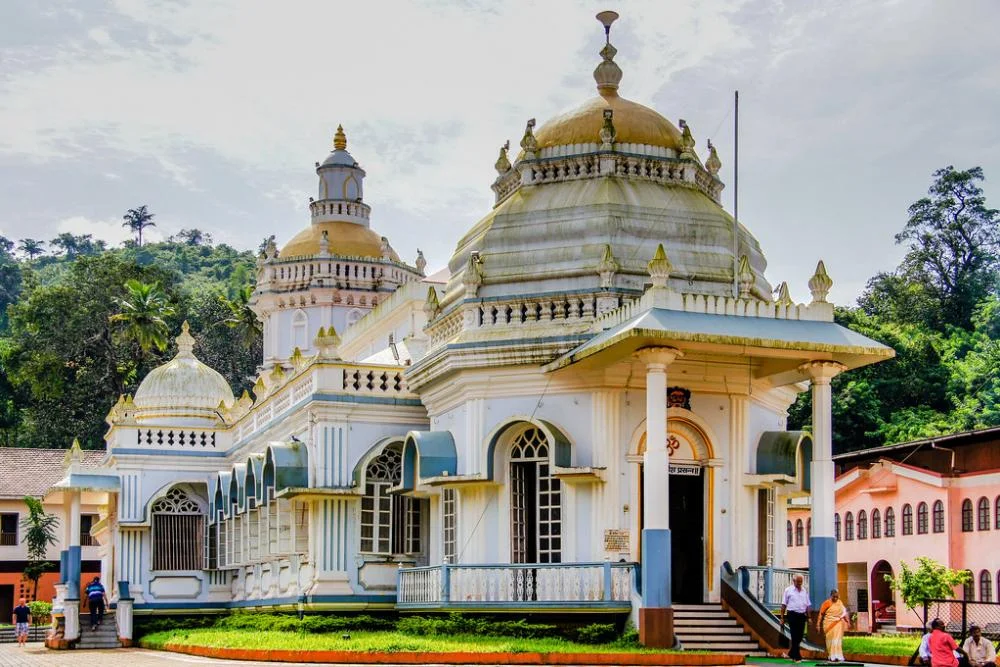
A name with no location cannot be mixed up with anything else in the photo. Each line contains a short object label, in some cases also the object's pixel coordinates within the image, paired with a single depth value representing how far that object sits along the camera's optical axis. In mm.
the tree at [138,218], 137375
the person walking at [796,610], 20233
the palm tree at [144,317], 64875
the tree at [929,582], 39719
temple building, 21797
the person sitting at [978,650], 18766
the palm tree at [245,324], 72375
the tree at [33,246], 158625
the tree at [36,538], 54375
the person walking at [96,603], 34188
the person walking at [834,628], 19969
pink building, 42000
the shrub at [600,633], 21406
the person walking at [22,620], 40906
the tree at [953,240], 67688
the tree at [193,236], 149625
